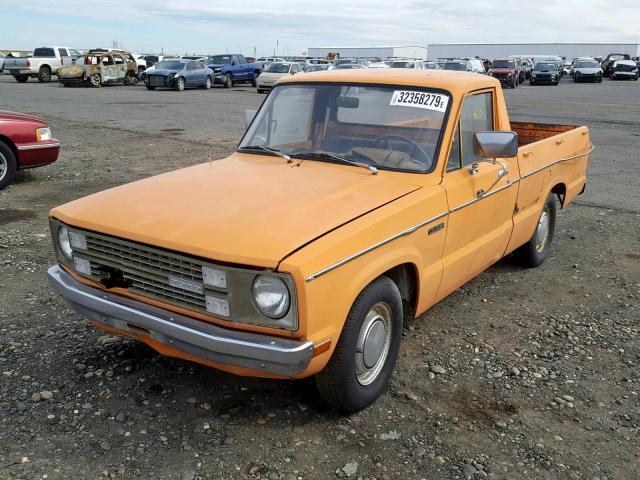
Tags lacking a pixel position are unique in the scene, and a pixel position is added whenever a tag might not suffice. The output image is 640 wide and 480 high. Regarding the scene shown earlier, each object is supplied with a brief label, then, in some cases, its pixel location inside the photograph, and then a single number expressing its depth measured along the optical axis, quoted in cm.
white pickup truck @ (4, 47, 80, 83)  3306
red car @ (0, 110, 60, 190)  819
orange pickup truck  282
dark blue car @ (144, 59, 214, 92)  2877
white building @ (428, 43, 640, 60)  8344
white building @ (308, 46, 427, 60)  7931
